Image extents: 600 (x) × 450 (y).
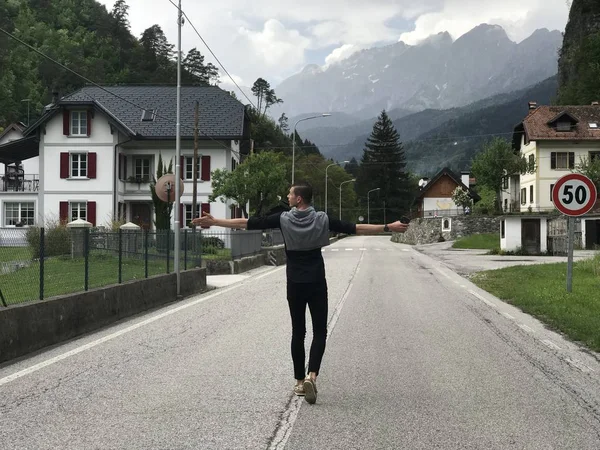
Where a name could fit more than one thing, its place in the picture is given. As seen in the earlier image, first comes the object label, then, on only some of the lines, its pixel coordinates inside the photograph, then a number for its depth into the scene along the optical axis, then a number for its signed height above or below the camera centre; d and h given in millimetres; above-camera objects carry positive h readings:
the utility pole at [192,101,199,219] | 35556 +2518
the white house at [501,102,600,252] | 58938 +6438
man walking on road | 6023 -363
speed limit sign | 13570 +465
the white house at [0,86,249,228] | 45375 +4074
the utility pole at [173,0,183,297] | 16812 +948
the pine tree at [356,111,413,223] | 111250 +7963
